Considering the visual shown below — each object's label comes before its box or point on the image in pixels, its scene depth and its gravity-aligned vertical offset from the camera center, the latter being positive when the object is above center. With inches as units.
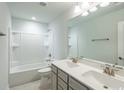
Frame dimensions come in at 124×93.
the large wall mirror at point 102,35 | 51.9 +8.8
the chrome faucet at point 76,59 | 81.0 -12.6
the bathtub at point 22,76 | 100.9 -38.9
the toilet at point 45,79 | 97.6 -40.0
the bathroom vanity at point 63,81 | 44.3 -22.9
